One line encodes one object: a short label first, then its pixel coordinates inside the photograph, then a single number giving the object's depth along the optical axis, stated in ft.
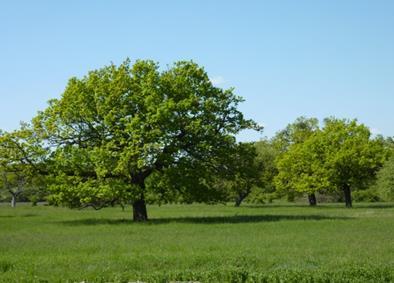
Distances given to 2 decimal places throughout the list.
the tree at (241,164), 142.61
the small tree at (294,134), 305.16
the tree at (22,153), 136.87
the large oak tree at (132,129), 129.18
